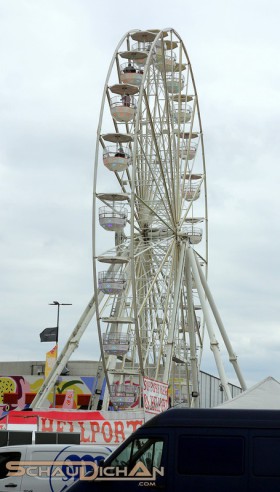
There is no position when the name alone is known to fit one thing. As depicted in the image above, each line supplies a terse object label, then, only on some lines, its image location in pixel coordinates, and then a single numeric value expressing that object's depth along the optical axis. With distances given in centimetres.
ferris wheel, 4362
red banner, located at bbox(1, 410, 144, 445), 3206
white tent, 2364
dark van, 1528
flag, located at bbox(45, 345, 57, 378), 7361
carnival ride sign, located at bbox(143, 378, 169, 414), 3331
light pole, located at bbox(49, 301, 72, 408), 7588
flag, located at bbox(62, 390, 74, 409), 6588
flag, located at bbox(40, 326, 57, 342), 7644
